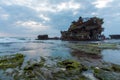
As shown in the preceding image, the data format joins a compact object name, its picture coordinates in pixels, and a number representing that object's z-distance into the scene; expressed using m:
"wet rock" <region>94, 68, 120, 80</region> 4.59
